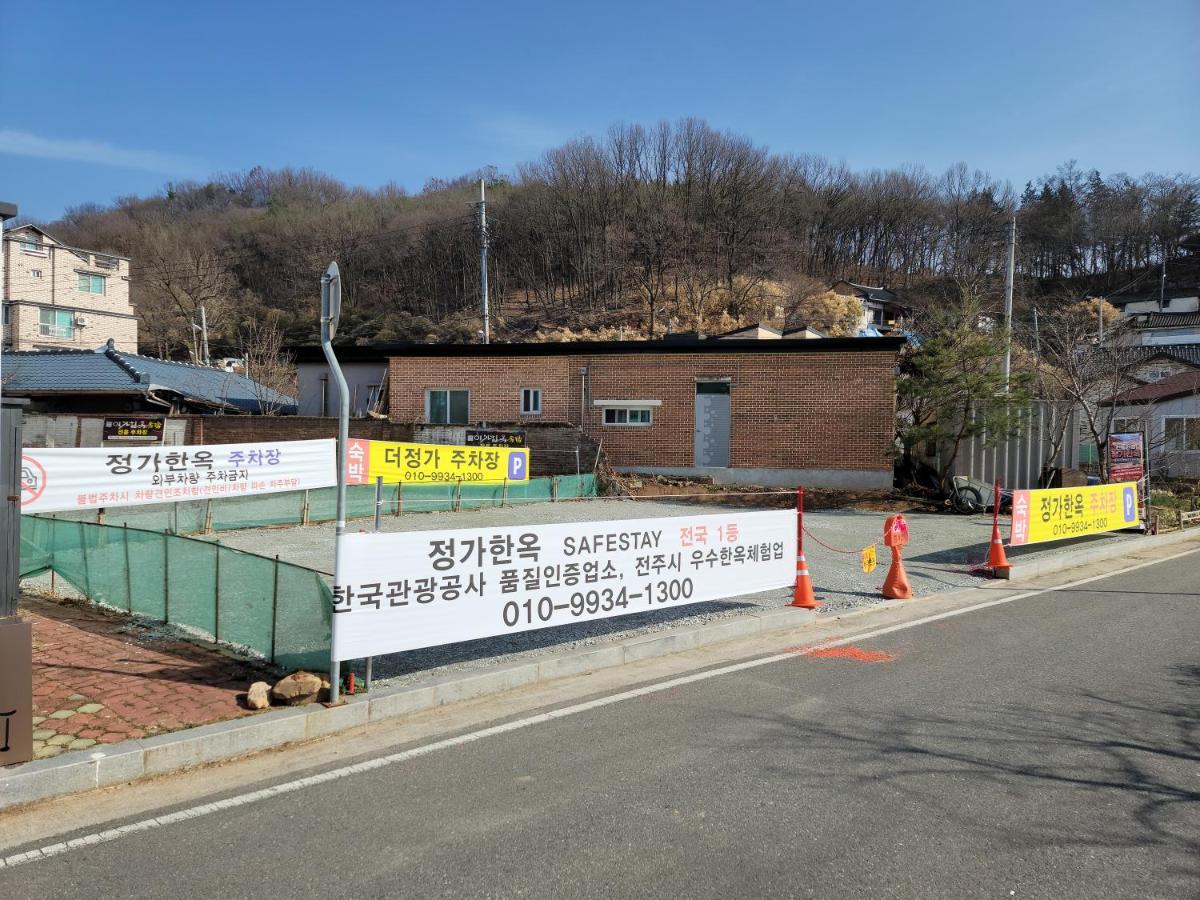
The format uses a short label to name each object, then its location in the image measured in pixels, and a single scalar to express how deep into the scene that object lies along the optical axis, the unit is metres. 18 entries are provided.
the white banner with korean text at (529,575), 6.26
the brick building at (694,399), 25.69
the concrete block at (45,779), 4.55
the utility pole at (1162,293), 78.50
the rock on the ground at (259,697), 5.83
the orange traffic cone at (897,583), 10.80
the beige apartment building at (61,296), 52.06
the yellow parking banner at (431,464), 20.06
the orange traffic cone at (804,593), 9.80
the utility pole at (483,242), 35.66
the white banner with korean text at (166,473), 14.55
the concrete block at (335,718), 5.70
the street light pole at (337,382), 6.01
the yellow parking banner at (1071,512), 14.26
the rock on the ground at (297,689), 5.95
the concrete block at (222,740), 5.07
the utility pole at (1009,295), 22.81
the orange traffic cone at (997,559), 12.79
